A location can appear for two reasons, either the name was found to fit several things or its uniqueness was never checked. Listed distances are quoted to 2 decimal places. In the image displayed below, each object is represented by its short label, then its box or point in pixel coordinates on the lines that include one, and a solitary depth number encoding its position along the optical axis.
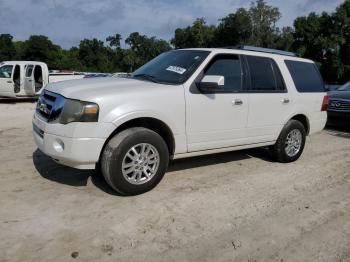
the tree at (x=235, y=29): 59.16
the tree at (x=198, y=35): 67.31
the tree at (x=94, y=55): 78.88
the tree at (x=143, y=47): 81.74
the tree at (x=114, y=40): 89.75
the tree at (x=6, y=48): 84.82
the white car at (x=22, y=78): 16.06
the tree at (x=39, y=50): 85.19
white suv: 4.25
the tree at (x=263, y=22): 56.50
